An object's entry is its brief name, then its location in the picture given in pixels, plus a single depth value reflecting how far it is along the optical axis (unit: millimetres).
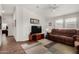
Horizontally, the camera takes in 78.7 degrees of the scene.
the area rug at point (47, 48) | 1140
